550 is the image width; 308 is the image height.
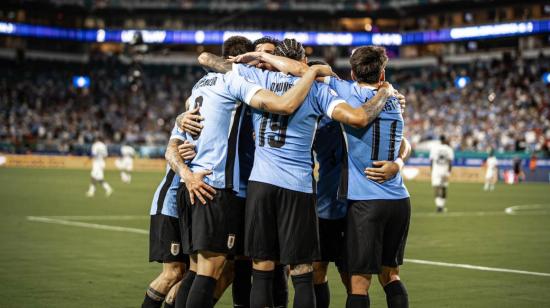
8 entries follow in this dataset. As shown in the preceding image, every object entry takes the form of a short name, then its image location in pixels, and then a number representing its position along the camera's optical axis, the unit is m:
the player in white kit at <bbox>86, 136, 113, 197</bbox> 31.41
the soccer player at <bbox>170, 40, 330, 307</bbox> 6.83
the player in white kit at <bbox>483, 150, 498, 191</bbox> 38.81
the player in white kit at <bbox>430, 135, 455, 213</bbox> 25.81
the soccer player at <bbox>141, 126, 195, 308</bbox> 7.67
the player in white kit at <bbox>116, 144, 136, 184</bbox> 40.69
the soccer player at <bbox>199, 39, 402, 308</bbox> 6.83
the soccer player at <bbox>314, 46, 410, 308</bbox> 7.16
